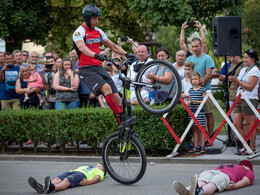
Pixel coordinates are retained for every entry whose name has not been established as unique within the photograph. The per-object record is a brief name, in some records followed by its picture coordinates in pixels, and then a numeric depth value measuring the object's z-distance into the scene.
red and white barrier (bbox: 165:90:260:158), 10.50
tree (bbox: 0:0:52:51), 25.43
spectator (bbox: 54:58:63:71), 12.88
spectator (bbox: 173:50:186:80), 11.65
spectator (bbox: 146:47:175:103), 7.64
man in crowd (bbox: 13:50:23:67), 13.95
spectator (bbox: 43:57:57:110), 13.25
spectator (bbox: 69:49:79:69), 14.19
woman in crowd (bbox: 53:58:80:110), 12.53
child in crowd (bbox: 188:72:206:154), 11.02
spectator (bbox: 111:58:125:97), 11.99
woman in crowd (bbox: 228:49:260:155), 10.76
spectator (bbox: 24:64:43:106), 13.39
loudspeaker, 11.48
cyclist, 7.96
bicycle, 7.69
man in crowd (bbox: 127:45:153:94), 11.13
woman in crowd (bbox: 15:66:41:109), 13.32
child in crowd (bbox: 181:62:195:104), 11.29
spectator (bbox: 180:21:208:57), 11.90
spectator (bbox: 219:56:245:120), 11.82
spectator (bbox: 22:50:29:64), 15.02
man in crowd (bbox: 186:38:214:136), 11.49
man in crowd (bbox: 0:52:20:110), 13.43
